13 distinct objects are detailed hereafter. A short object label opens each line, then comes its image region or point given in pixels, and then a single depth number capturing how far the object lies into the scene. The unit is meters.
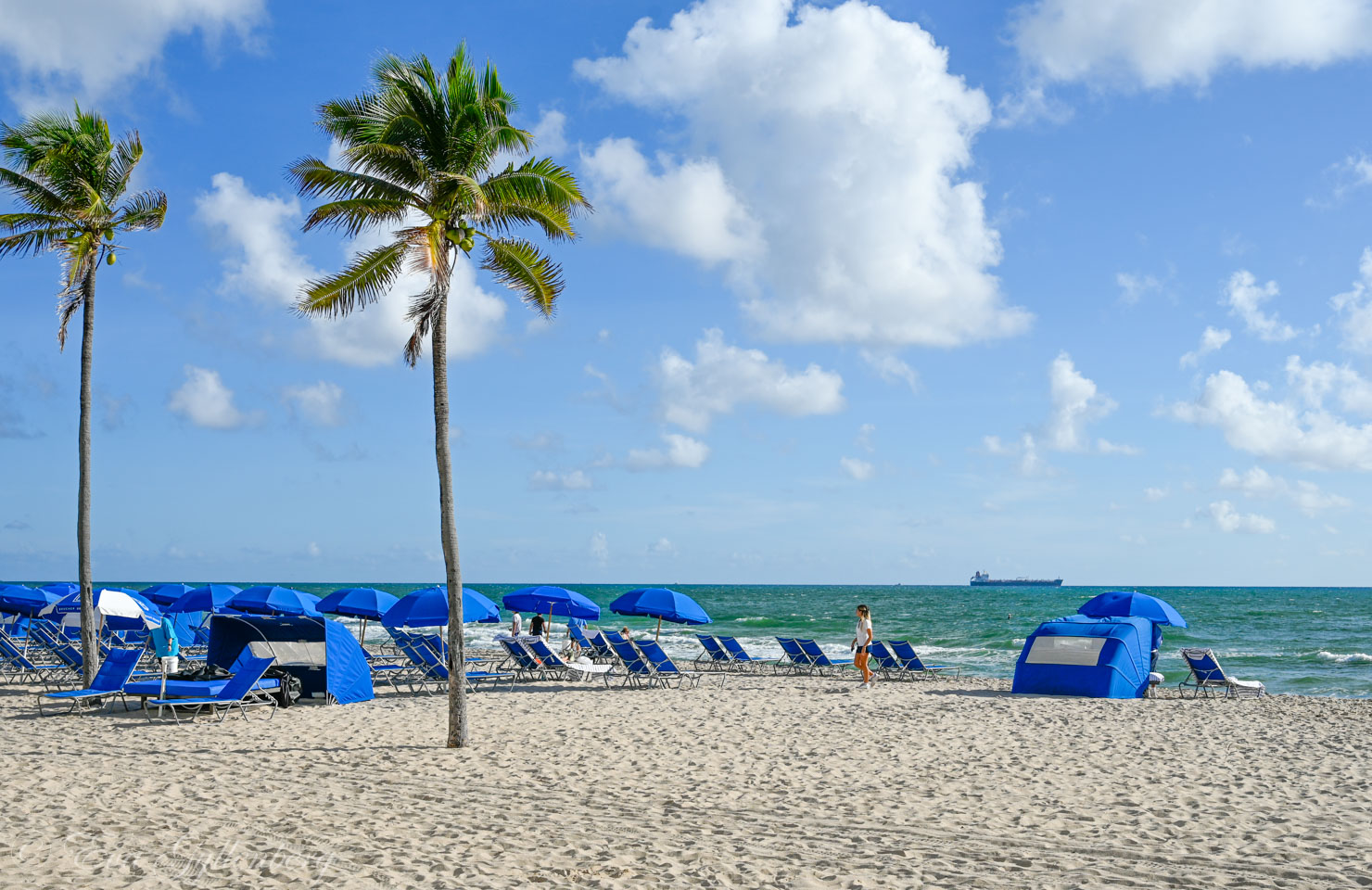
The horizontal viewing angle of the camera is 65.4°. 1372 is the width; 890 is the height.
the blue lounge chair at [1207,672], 15.68
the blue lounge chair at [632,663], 15.88
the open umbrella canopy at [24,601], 23.56
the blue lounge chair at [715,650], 19.48
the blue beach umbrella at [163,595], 24.63
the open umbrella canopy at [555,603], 18.50
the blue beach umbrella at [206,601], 20.78
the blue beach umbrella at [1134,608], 16.44
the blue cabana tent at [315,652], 13.26
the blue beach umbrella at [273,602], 20.12
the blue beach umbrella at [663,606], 18.00
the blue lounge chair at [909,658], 17.86
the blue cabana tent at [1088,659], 14.84
